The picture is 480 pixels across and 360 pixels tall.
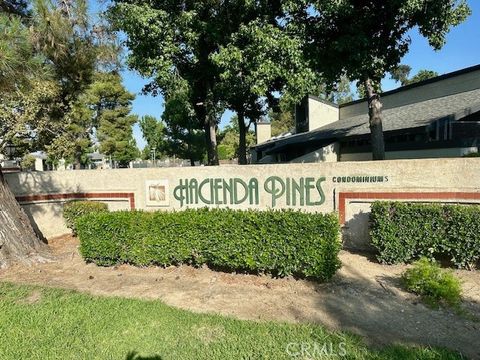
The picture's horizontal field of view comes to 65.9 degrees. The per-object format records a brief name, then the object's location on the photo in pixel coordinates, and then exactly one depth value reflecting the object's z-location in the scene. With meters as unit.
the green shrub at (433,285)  4.65
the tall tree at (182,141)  33.80
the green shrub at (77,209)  9.27
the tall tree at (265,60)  9.54
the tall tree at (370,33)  8.51
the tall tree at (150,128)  59.69
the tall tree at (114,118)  35.03
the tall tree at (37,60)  5.69
